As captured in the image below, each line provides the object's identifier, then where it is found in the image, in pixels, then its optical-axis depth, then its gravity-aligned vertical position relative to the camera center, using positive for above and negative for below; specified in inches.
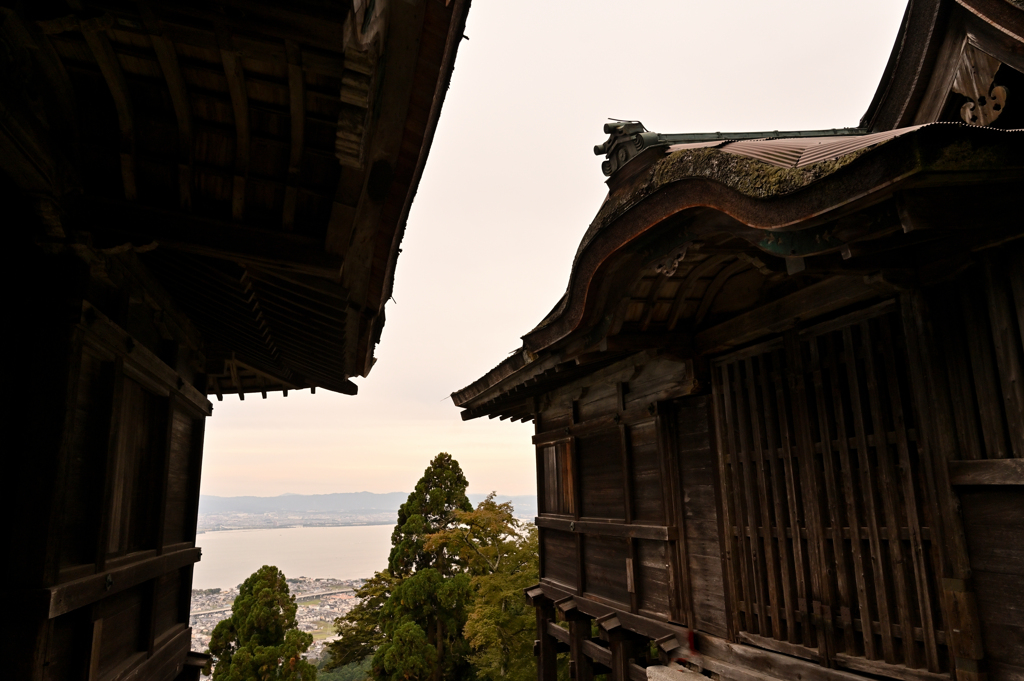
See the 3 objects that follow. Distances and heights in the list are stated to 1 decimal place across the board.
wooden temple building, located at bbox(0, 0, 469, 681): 99.8 +60.2
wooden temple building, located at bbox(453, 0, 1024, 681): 128.6 +28.6
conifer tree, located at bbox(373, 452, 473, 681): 838.5 -172.3
